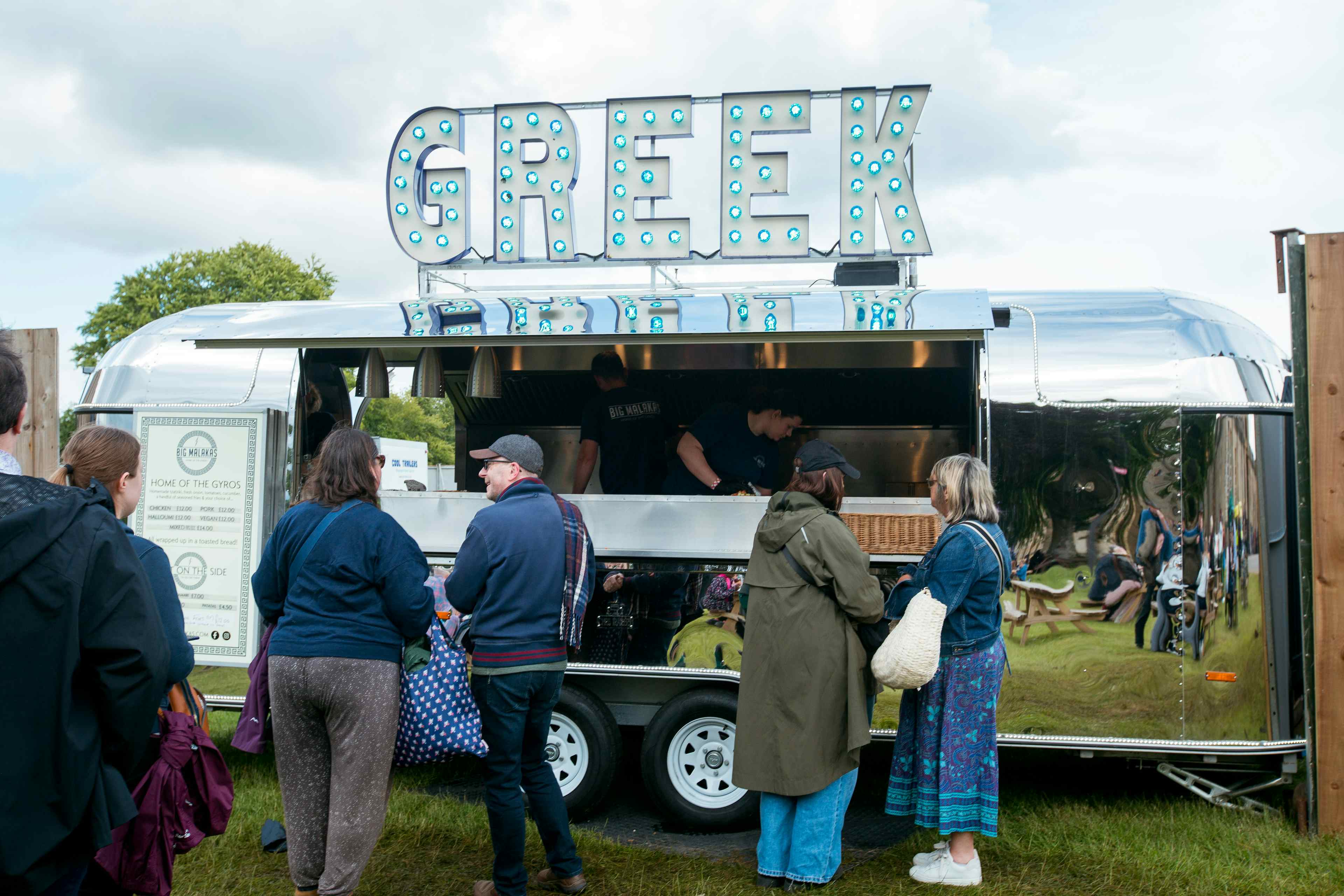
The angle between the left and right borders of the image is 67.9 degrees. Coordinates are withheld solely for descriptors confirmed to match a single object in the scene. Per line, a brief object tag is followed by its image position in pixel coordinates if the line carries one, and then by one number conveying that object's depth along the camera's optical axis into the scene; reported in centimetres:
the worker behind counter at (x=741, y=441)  580
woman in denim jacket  372
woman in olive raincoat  368
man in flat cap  350
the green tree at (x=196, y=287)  2775
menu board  493
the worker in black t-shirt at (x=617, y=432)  600
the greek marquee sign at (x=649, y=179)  629
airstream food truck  426
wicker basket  460
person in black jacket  168
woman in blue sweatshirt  317
